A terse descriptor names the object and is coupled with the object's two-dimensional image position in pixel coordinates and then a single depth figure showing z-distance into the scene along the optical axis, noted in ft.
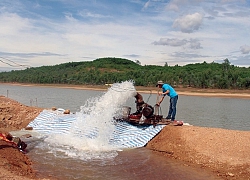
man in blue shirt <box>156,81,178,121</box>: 41.27
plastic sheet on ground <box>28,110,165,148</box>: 37.96
